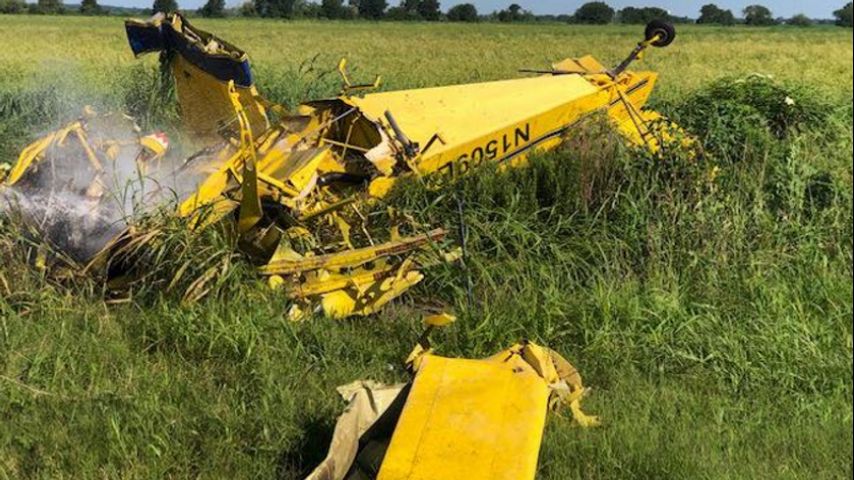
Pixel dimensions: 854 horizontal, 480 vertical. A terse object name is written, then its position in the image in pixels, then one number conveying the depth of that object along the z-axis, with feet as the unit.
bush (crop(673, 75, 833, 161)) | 19.52
